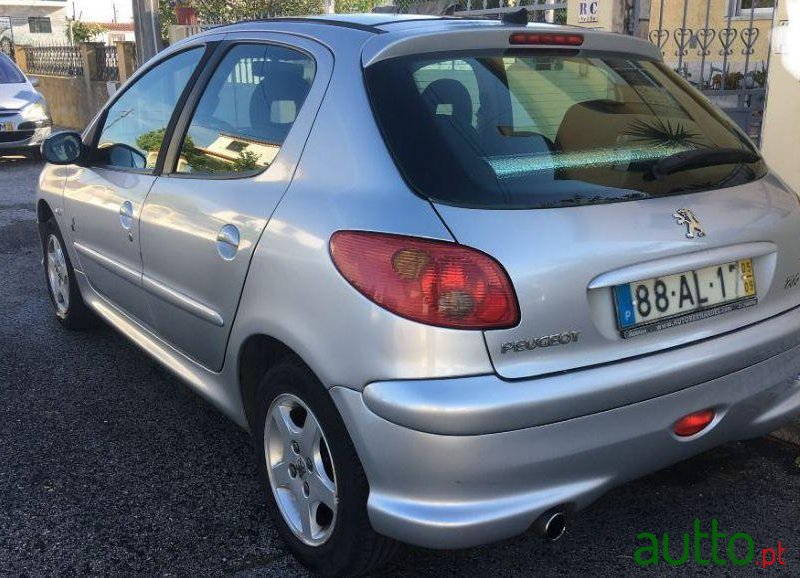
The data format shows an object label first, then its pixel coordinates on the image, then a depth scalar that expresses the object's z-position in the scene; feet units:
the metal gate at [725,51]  20.33
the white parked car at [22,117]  38.65
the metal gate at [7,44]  70.79
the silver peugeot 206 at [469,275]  6.56
